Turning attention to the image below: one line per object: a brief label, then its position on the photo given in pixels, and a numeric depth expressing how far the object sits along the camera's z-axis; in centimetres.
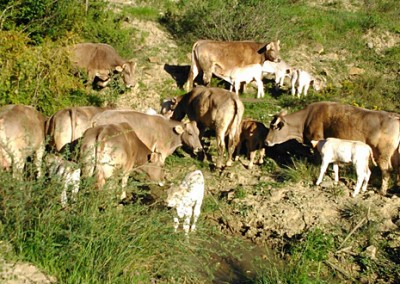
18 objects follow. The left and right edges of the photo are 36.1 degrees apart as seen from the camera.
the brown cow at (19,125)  1180
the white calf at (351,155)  1246
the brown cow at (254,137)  1489
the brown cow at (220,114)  1470
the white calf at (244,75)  1862
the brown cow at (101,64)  1838
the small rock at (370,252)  1072
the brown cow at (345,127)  1299
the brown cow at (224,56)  1864
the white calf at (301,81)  1903
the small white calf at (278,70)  1918
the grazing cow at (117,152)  1026
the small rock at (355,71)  2173
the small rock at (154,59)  2034
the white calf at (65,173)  825
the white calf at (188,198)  982
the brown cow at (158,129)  1298
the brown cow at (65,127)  1242
